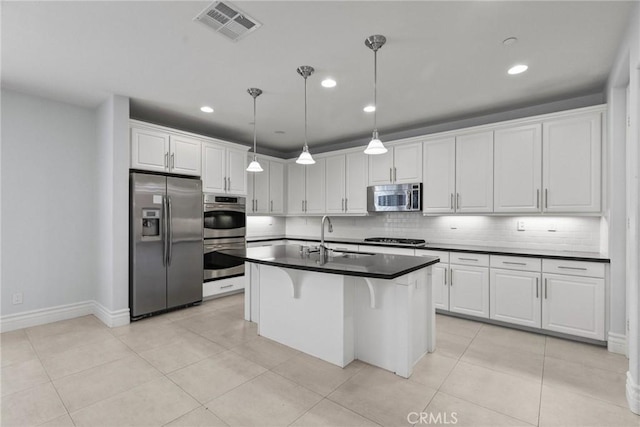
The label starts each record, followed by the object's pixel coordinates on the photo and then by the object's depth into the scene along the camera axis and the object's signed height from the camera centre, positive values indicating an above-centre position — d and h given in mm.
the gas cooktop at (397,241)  4465 -432
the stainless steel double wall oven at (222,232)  4547 -292
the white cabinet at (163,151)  3842 +819
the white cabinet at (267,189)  5531 +444
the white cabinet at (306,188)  5668 +467
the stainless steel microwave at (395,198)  4469 +224
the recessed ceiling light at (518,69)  2842 +1341
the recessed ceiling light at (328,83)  3162 +1353
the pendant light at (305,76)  2881 +1328
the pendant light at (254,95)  3371 +1342
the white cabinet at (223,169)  4602 +692
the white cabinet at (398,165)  4516 +720
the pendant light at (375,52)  2385 +1318
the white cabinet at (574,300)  3006 -883
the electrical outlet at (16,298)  3488 -958
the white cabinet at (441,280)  3941 -873
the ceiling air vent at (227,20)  2059 +1359
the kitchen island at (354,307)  2428 -822
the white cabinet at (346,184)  5121 +500
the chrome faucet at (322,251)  2909 -377
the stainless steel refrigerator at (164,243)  3754 -385
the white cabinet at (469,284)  3645 -870
